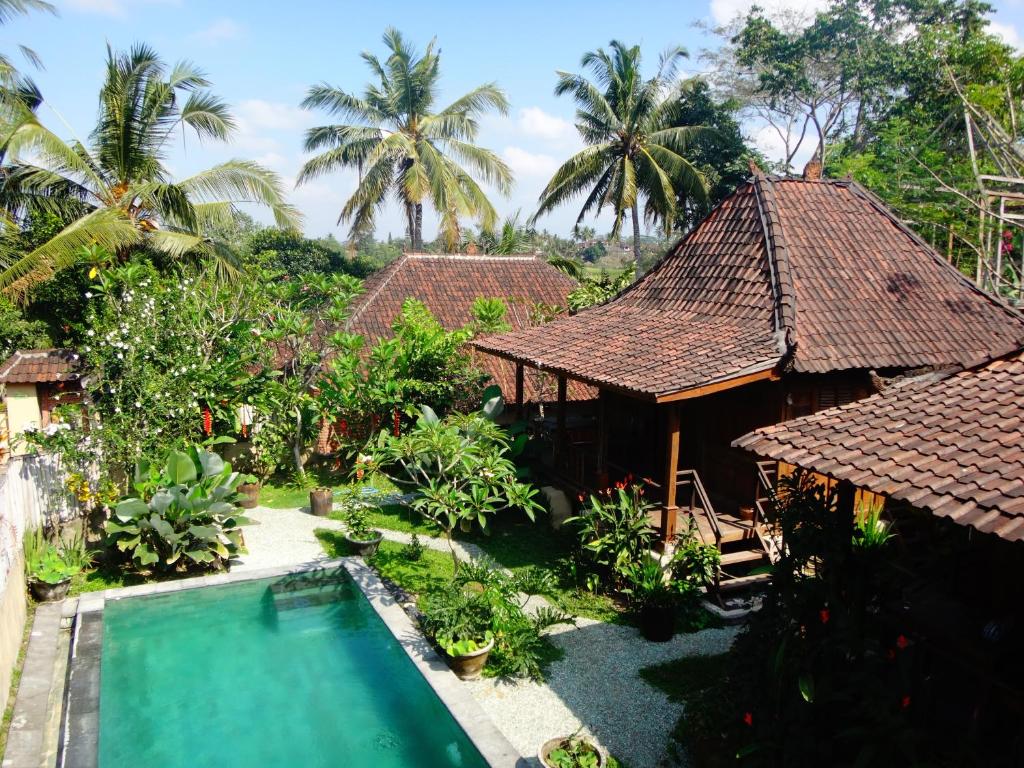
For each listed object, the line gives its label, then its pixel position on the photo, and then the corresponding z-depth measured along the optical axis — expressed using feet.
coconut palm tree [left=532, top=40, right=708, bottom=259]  83.25
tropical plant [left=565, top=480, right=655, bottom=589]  31.04
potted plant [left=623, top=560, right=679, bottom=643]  27.66
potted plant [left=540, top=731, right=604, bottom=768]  19.21
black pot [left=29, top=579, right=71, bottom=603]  29.89
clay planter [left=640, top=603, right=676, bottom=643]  27.63
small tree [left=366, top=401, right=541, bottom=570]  29.14
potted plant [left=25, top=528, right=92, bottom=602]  29.91
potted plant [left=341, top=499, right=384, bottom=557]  36.35
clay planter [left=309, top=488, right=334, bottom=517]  41.47
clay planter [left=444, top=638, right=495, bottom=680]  25.21
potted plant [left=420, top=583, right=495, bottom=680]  25.29
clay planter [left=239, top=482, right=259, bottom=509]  42.88
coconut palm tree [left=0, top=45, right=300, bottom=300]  47.73
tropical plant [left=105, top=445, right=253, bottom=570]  32.40
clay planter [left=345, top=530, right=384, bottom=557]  36.24
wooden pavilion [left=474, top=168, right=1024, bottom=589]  32.17
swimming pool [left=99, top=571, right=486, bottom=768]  22.59
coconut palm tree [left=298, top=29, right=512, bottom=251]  78.18
